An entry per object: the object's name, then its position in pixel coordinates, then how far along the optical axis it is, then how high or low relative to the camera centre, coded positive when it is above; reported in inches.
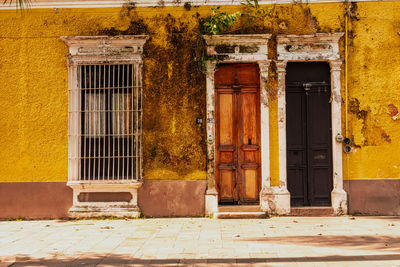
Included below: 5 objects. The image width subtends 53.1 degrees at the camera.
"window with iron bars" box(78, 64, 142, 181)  328.2 +21.9
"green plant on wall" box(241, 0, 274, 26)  326.6 +109.7
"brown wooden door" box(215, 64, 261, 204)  333.1 +11.7
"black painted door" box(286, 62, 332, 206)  331.6 +10.7
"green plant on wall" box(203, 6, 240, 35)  316.8 +100.4
